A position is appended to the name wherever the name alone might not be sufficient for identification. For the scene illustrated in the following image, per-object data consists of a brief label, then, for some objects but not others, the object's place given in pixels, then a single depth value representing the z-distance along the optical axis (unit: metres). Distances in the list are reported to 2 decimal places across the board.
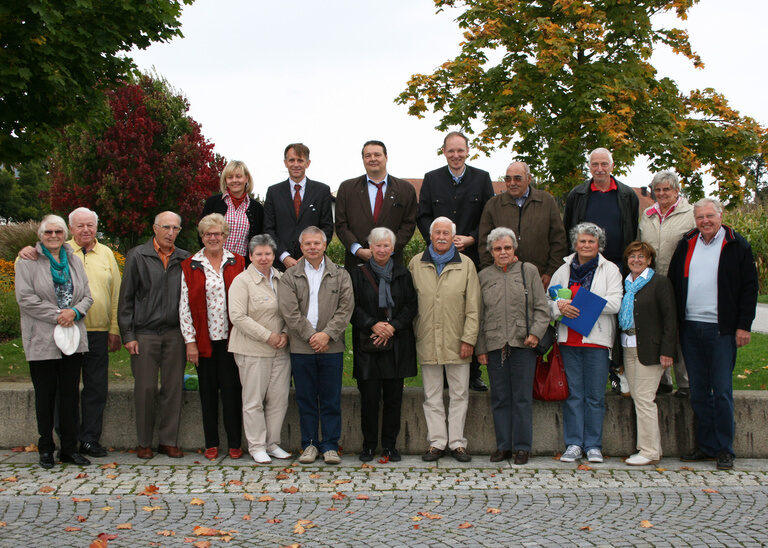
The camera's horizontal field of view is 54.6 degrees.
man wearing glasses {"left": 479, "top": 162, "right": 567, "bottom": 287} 6.90
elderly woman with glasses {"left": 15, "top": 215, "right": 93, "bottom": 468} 6.14
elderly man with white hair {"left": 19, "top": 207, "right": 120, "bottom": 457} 6.55
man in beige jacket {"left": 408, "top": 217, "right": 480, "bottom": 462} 6.43
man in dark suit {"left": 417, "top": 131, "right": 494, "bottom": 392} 7.17
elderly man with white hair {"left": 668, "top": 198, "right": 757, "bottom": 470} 6.23
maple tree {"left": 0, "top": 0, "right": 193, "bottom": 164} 9.23
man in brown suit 7.12
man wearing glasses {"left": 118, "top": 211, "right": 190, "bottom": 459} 6.51
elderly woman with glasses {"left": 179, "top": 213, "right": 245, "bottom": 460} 6.48
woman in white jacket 6.41
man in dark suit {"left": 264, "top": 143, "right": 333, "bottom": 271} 7.16
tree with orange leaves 17.09
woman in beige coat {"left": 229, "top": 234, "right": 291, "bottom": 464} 6.39
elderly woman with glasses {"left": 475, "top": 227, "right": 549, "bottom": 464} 6.38
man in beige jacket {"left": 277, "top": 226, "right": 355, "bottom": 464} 6.32
